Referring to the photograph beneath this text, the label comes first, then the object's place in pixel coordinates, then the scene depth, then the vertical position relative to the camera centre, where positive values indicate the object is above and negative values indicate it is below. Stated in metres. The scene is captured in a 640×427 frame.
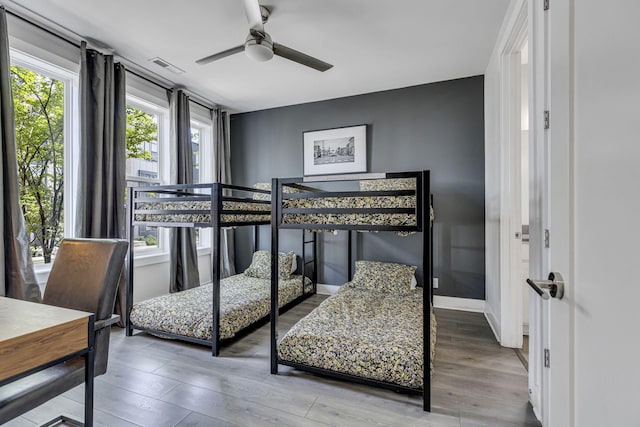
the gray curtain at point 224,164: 4.13 +0.70
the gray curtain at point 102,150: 2.54 +0.59
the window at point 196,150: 4.14 +0.91
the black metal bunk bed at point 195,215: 2.31 -0.03
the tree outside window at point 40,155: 2.37 +0.50
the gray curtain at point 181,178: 3.42 +0.42
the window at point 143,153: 3.23 +0.70
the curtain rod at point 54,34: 2.17 +1.50
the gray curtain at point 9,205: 2.04 +0.06
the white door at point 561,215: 0.69 -0.01
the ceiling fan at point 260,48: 1.79 +1.17
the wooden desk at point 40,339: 0.87 -0.42
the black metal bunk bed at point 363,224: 1.66 -0.07
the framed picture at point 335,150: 3.69 +0.82
